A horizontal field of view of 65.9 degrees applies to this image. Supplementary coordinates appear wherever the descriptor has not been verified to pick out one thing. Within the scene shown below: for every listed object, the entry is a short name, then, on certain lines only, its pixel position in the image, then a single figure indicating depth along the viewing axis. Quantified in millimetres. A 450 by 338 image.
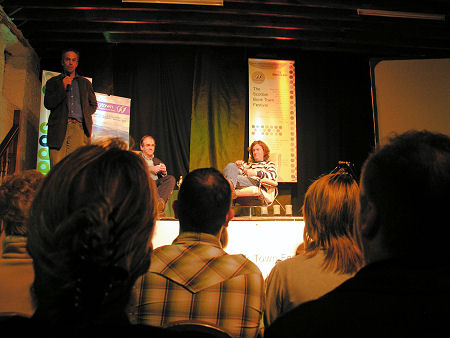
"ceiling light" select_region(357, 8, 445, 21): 5016
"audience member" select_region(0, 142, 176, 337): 530
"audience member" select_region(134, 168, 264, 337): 1186
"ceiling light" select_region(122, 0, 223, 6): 4699
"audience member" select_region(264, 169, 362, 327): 1348
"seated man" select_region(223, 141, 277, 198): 4926
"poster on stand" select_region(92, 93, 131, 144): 5398
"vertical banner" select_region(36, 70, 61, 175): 5059
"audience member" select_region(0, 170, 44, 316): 1031
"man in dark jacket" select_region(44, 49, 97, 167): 4113
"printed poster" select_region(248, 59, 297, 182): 5902
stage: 3510
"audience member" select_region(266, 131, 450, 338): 502
